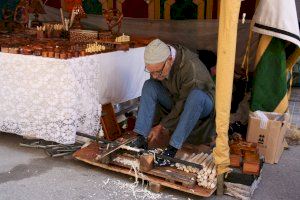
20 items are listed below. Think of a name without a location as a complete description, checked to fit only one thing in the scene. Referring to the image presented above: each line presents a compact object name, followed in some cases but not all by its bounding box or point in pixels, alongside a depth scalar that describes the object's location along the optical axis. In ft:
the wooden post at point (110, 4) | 20.24
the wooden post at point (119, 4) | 20.16
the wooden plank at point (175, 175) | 9.23
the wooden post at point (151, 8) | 19.61
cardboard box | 11.26
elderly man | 10.16
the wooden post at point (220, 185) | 9.32
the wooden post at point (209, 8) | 18.26
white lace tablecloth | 10.96
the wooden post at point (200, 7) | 18.49
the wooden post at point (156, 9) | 19.52
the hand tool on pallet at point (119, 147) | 9.63
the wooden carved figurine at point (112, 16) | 13.91
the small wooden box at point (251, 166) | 9.57
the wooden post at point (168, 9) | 19.14
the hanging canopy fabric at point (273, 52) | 12.07
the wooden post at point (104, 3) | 20.33
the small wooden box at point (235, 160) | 10.07
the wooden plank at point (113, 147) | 10.37
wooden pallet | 9.17
